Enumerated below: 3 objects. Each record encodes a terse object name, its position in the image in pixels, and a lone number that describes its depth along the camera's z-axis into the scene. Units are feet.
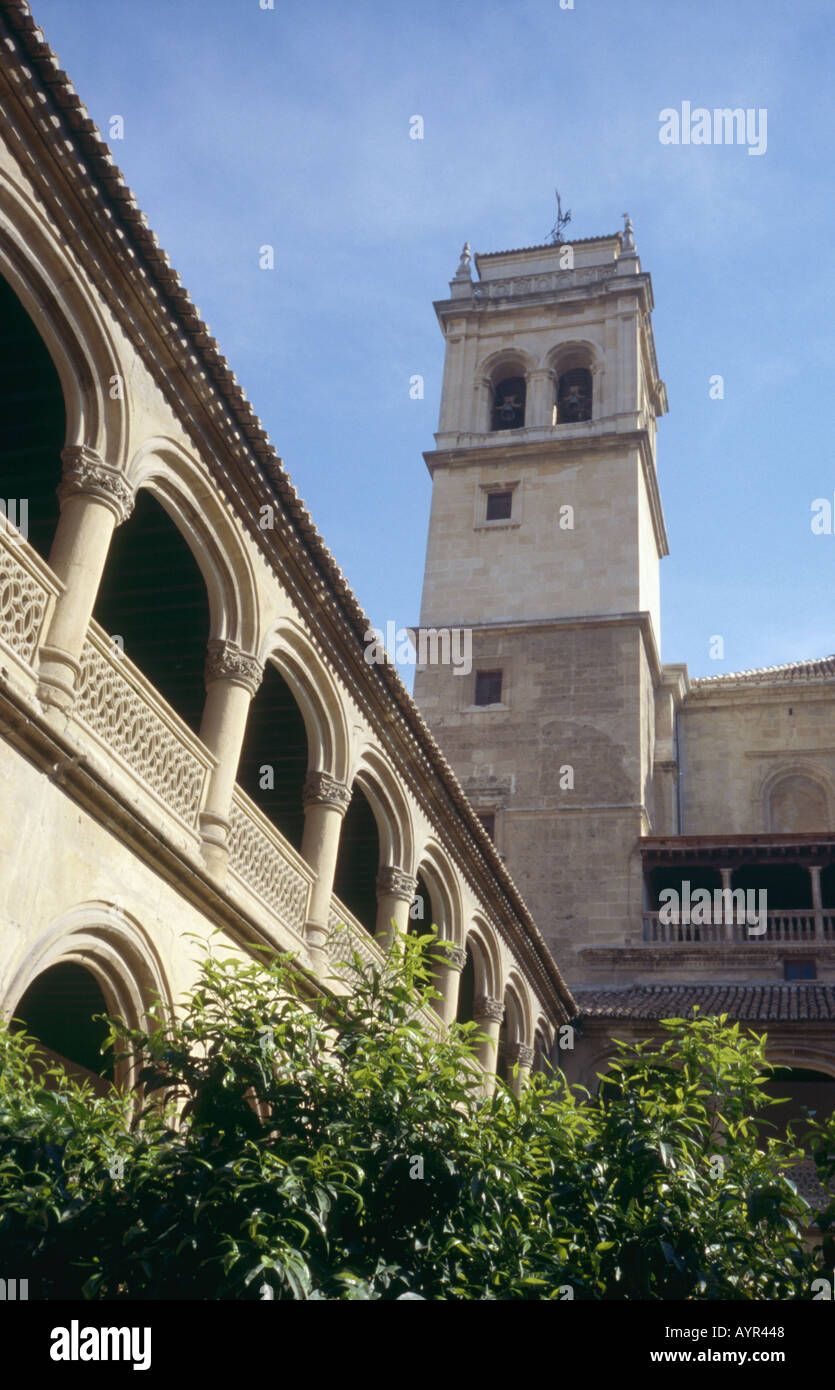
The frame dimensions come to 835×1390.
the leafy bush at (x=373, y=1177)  18.52
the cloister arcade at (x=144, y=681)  28.22
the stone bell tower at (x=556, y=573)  86.12
